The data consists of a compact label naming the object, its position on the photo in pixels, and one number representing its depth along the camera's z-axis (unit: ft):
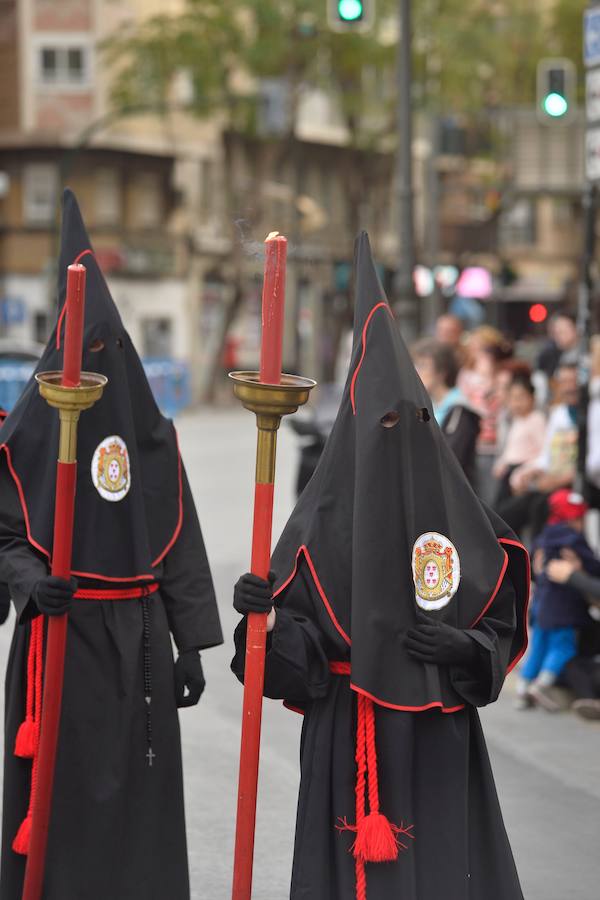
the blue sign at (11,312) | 140.67
